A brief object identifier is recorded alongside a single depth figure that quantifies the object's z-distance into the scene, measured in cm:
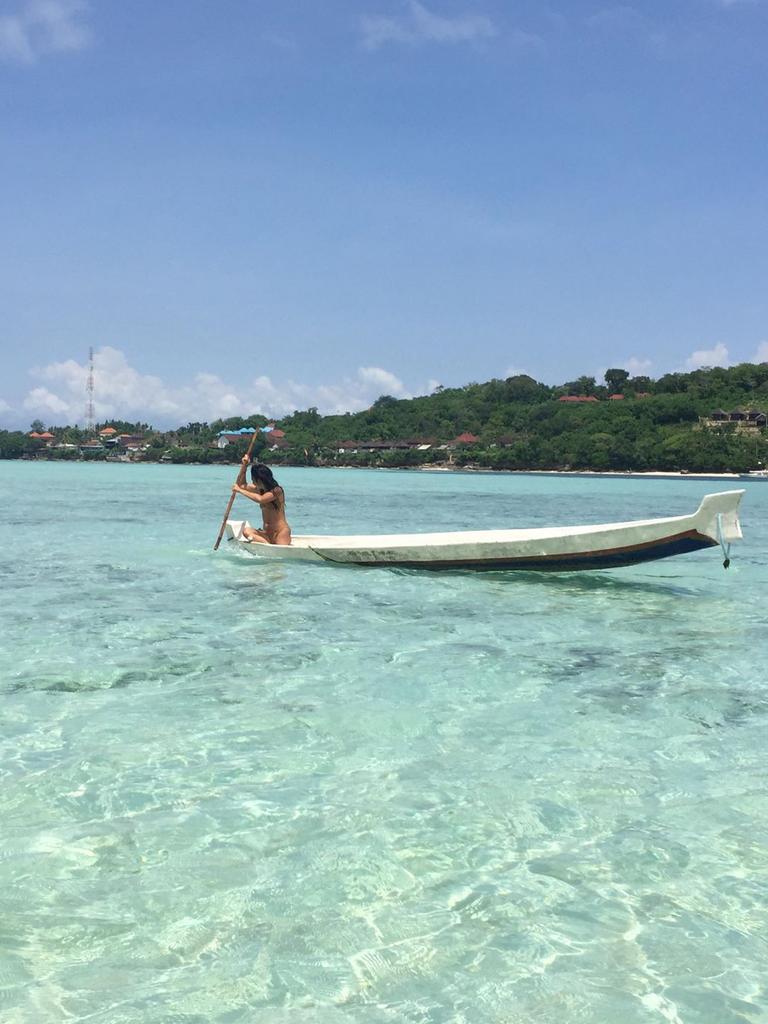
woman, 1288
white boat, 1052
